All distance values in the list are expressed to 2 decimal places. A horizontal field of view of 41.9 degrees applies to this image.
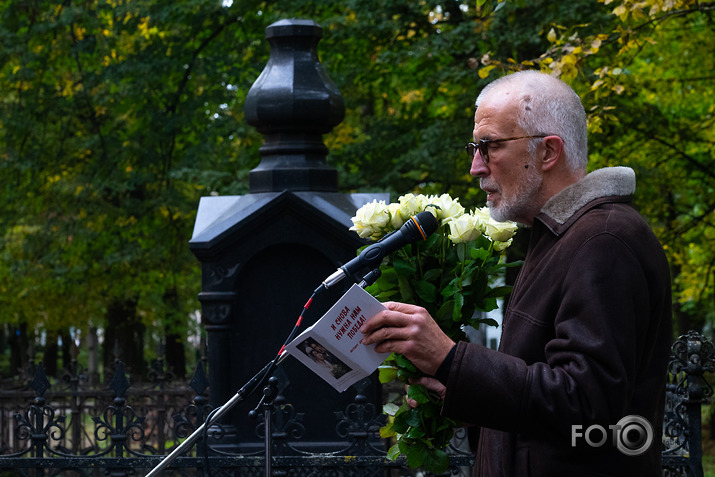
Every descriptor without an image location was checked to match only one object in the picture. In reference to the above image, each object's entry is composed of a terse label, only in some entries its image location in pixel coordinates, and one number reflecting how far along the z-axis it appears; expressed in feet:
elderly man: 7.82
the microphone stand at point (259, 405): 10.58
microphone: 9.37
